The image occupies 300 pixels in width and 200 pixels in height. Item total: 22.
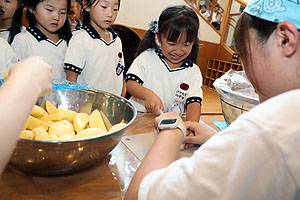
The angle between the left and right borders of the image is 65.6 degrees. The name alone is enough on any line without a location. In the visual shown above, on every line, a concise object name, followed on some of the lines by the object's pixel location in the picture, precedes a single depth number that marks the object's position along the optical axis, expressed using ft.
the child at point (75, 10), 4.83
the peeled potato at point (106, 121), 2.23
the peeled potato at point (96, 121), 2.02
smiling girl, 3.90
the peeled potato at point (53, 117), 1.99
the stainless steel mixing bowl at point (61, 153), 1.36
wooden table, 1.42
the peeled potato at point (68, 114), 2.04
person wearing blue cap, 0.97
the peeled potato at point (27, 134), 1.56
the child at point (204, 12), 17.05
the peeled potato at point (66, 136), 1.69
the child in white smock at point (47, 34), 4.02
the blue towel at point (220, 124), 3.23
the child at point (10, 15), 4.46
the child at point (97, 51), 4.23
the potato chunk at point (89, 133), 1.73
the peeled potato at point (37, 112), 1.95
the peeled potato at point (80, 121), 1.94
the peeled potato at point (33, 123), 1.79
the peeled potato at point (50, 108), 2.14
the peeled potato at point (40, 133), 1.63
